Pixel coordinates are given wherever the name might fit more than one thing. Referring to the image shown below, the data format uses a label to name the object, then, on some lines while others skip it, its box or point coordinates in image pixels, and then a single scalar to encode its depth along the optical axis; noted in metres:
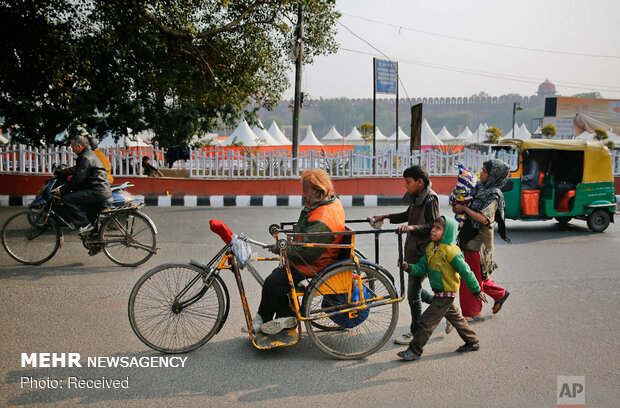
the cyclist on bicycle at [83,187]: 6.09
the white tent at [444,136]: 56.68
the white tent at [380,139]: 51.62
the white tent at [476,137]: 51.81
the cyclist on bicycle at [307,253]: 3.53
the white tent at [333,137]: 56.52
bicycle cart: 3.52
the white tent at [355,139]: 53.31
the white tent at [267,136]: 36.41
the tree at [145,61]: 9.91
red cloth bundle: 3.46
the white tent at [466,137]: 55.56
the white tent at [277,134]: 38.81
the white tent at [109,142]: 24.46
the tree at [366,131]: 48.54
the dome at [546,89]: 129.00
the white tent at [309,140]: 44.46
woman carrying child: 4.47
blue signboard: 22.31
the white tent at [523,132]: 52.19
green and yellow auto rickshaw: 8.88
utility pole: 16.41
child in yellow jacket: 3.59
